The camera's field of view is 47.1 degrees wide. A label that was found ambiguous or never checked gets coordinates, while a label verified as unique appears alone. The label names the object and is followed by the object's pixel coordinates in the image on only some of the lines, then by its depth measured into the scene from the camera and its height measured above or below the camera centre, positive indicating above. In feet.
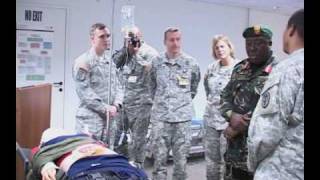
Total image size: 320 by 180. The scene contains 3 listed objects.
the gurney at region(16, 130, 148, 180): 7.95 -1.70
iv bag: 10.14 +1.94
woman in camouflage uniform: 10.02 -0.45
